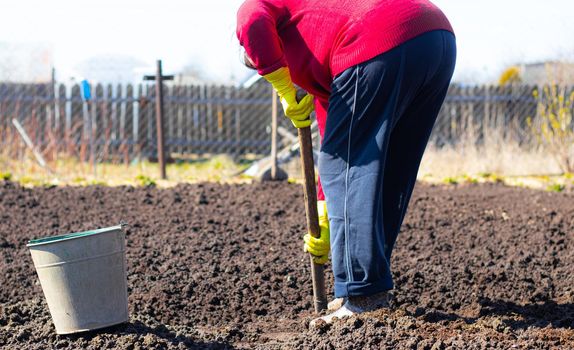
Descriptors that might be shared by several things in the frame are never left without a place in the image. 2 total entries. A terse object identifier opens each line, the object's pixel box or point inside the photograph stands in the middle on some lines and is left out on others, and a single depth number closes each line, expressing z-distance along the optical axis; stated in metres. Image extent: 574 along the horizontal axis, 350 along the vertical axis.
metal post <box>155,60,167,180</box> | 9.24
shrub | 10.28
